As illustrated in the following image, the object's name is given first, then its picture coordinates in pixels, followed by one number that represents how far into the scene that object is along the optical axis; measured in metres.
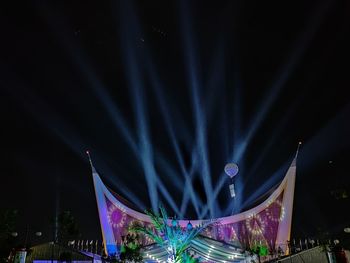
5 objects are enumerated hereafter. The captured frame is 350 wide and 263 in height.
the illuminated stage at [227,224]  22.69
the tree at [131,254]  21.20
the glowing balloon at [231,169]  23.97
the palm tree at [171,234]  22.31
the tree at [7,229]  17.88
